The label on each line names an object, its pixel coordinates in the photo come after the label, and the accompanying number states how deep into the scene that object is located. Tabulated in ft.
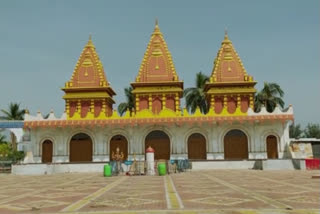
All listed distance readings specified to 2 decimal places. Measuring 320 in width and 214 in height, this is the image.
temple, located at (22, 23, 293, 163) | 103.50
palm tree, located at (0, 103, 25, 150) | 180.45
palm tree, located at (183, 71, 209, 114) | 172.45
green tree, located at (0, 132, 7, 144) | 166.61
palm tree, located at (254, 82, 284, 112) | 170.81
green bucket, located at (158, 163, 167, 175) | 74.90
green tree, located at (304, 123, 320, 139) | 241.96
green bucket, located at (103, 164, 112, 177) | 75.10
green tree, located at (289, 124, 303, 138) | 246.27
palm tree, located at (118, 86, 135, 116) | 188.95
